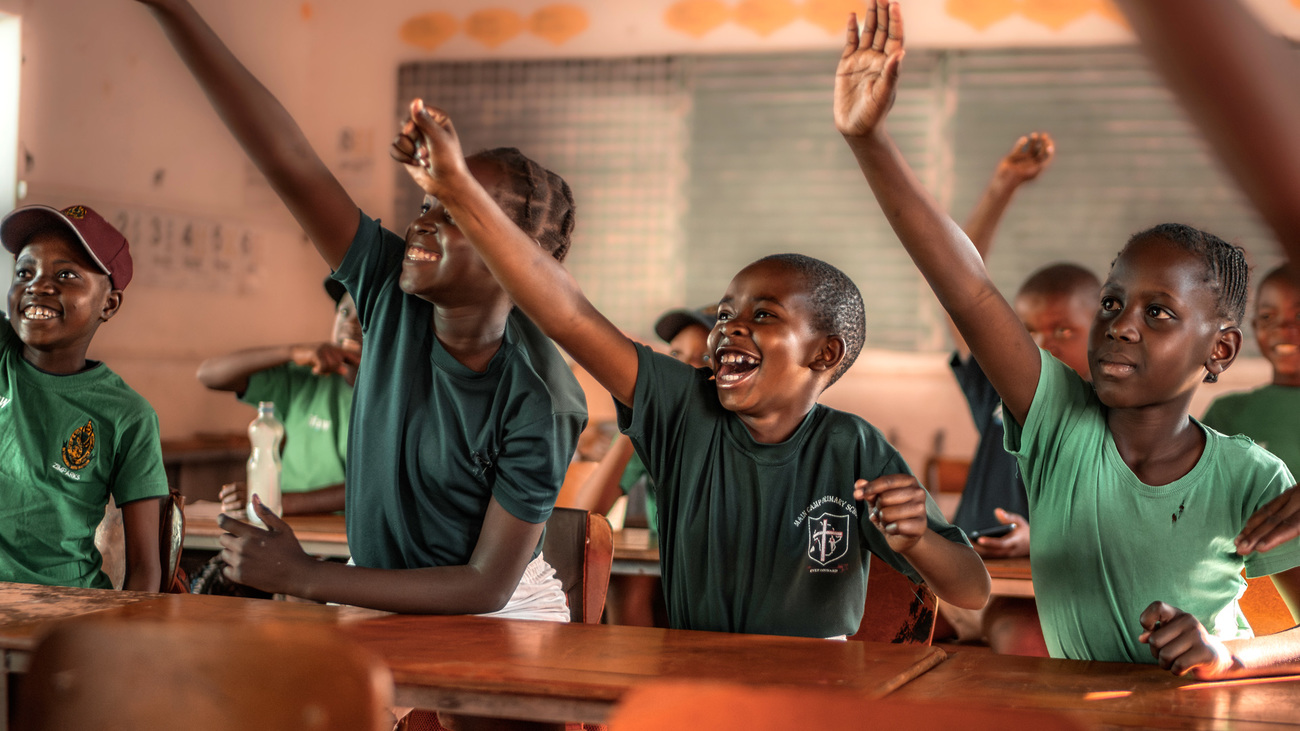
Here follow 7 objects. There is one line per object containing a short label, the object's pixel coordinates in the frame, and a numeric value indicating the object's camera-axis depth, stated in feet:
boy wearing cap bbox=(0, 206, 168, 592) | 6.52
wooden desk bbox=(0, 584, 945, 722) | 3.70
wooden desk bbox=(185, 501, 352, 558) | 8.89
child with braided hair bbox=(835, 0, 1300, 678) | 4.78
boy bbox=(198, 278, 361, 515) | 10.52
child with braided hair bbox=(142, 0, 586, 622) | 5.51
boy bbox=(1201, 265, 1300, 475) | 8.35
